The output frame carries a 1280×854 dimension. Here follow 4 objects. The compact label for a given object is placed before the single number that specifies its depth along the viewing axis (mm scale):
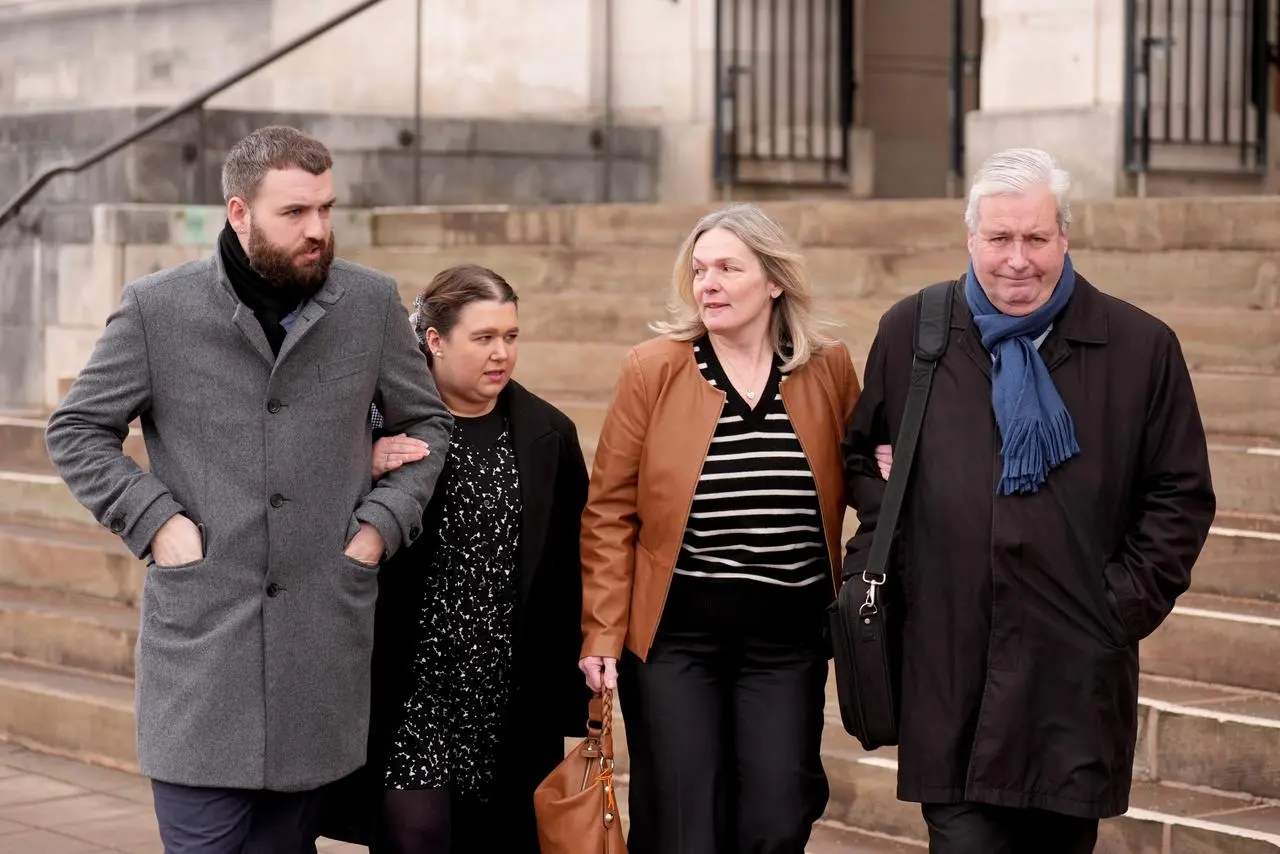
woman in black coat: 8480
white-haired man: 7384
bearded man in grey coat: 7433
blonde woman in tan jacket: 8313
